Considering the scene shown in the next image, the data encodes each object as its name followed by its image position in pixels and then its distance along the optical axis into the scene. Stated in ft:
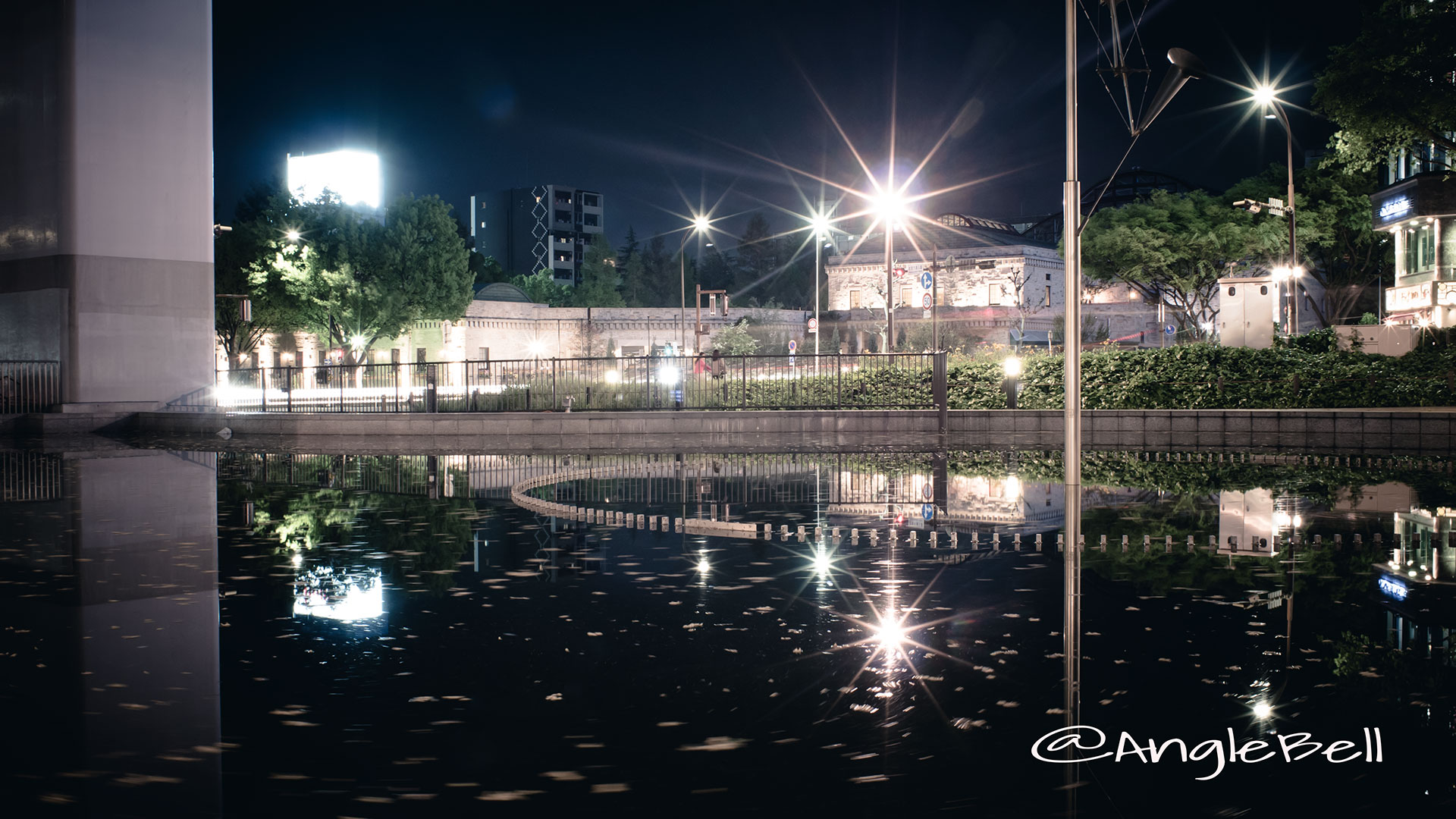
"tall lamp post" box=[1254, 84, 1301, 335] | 96.63
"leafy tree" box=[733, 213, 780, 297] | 416.26
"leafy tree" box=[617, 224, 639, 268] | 434.71
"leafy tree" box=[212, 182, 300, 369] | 205.98
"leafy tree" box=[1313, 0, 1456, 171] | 95.45
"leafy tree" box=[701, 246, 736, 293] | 396.98
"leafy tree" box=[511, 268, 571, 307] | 320.91
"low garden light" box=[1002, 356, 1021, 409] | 74.79
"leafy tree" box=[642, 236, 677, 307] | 360.48
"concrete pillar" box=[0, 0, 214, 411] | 87.71
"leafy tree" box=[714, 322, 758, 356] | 230.27
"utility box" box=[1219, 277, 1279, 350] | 82.53
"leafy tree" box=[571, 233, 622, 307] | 310.04
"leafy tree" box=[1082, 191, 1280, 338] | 174.91
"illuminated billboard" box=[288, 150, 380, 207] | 246.68
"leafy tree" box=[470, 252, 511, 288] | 325.83
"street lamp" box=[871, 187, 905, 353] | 91.97
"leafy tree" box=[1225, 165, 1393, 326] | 176.76
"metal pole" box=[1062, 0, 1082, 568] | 37.40
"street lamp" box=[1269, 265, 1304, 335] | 97.39
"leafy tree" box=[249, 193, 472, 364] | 197.88
